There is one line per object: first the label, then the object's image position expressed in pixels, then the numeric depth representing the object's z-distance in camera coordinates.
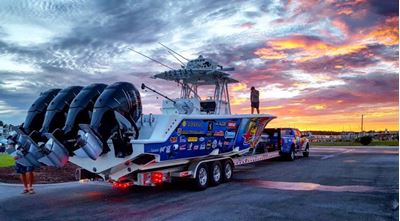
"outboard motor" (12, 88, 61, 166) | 8.98
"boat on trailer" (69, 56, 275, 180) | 9.21
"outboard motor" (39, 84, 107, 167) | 8.61
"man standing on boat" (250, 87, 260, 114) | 14.56
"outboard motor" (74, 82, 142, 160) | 8.62
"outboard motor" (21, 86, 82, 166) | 8.95
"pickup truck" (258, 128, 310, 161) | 18.65
